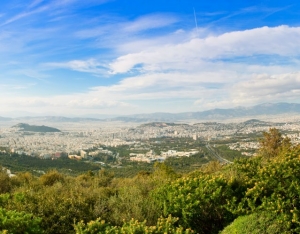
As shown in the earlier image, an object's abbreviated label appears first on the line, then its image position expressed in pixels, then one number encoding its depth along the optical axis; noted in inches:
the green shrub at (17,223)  221.9
